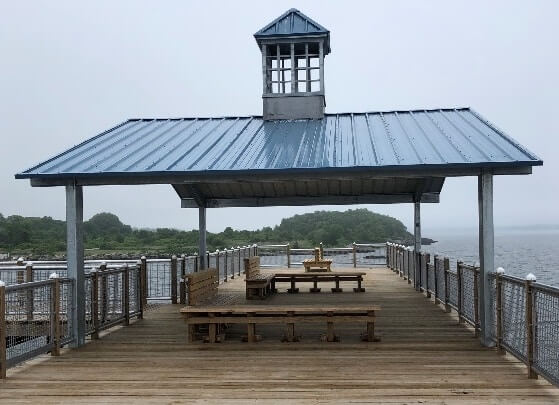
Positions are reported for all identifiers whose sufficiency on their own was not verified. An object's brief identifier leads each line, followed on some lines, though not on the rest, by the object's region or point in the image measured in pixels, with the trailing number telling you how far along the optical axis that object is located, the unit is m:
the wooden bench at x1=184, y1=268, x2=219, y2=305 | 11.68
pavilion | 9.60
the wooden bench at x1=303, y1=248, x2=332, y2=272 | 21.11
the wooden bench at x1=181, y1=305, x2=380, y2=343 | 9.75
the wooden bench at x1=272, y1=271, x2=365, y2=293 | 16.74
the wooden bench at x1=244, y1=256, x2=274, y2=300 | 14.74
